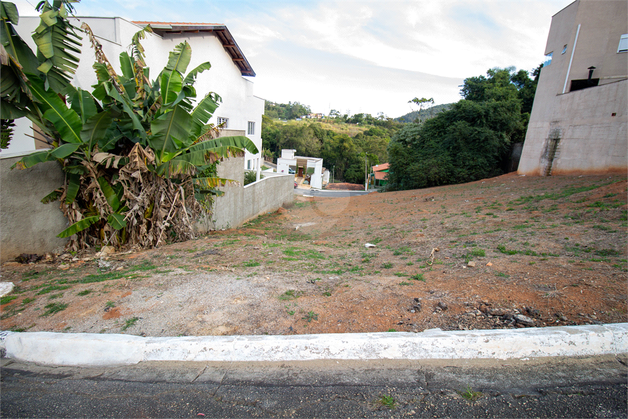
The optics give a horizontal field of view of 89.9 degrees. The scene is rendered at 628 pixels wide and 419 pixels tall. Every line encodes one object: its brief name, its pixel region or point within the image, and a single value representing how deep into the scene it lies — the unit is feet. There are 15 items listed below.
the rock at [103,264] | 20.22
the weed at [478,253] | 20.57
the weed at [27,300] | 14.64
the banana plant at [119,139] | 19.16
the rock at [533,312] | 12.66
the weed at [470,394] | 8.87
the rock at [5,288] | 15.85
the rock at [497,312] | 12.90
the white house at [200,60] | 34.53
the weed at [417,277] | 17.49
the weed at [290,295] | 15.03
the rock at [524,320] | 12.09
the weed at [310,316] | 13.06
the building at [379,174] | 173.17
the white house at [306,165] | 151.64
